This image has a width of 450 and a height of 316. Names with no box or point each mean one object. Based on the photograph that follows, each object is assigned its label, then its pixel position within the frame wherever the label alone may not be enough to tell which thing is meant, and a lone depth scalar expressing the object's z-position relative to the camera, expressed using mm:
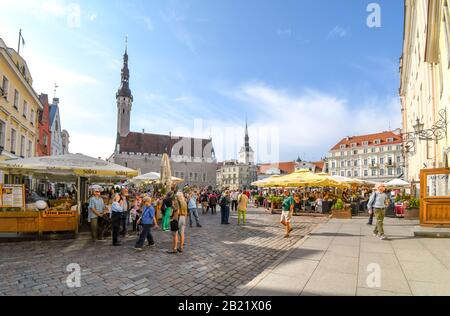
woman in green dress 11336
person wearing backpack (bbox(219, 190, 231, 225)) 14273
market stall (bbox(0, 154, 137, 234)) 9086
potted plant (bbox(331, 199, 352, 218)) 16016
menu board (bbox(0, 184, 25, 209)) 9391
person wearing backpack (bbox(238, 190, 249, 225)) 13992
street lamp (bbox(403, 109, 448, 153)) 12433
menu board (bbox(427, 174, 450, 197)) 10586
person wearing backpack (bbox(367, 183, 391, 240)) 9487
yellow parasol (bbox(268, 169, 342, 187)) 16736
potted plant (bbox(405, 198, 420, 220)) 15086
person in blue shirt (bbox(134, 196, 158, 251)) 8113
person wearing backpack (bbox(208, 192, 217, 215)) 20477
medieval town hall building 76688
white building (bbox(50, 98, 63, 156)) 37531
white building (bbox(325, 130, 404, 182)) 75250
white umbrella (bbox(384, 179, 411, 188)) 21341
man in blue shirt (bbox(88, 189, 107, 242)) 9266
